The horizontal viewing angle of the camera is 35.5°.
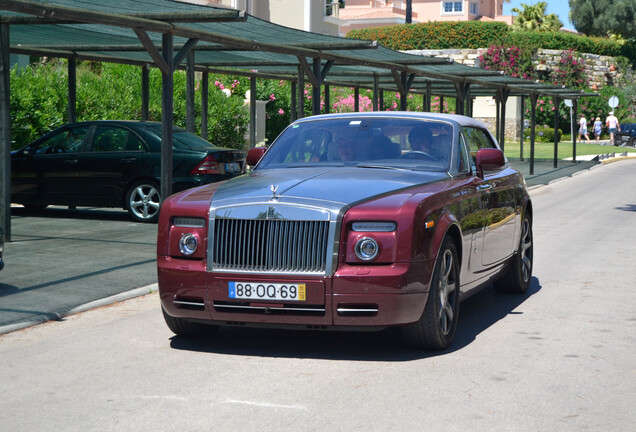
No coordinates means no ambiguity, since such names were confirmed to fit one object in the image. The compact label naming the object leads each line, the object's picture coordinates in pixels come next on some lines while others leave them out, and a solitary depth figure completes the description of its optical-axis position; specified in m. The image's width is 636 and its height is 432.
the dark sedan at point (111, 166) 15.52
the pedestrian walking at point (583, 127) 58.41
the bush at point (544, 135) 59.02
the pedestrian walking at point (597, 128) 58.52
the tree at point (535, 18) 90.56
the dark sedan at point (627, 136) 57.32
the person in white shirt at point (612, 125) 55.17
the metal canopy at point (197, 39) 12.34
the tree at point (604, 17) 84.69
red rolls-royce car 6.38
